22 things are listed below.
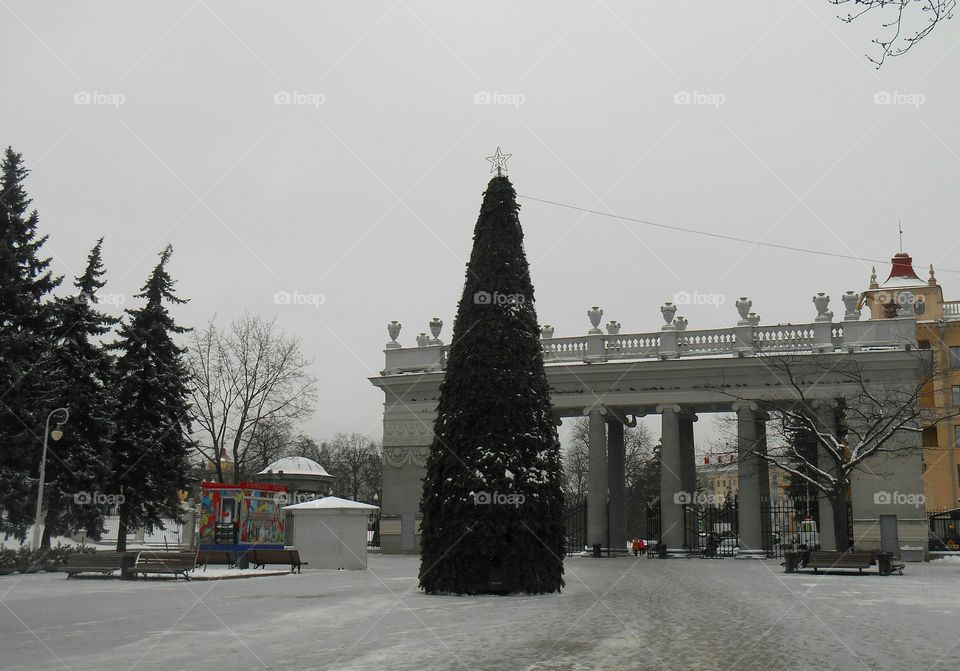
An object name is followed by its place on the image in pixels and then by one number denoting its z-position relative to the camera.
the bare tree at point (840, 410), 33.12
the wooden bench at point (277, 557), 30.59
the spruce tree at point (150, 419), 39.00
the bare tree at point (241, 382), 49.09
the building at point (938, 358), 61.34
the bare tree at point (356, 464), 98.12
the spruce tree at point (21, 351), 34.53
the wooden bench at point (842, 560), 27.47
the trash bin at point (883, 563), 27.58
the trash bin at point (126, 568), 27.38
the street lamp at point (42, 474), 31.21
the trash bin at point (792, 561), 28.89
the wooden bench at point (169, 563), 26.66
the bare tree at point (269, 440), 54.75
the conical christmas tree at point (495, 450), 19.98
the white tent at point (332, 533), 33.03
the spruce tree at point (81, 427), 36.03
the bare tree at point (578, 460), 87.38
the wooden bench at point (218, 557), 33.84
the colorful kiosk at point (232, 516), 34.41
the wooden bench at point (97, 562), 27.56
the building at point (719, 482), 125.31
